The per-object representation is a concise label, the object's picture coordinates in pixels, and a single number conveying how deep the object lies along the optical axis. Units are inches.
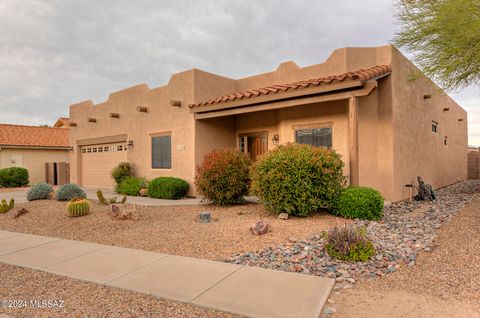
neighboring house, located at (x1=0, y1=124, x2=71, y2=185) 904.3
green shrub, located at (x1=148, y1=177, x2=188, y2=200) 490.3
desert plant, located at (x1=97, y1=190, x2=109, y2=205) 398.0
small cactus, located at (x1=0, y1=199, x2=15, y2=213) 381.7
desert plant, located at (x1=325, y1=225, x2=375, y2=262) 188.9
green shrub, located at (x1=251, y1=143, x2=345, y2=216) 299.1
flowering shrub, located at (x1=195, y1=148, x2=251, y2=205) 390.0
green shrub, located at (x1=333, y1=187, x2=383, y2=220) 298.4
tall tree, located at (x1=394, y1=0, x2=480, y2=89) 297.9
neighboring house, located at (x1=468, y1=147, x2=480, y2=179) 900.0
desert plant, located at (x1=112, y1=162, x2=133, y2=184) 598.3
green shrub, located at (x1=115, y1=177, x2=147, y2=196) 558.9
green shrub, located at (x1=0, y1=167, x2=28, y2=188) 799.8
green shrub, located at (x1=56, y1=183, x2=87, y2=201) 449.6
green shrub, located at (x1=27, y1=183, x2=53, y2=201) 472.4
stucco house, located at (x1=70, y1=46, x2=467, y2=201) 385.1
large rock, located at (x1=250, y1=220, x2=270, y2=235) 252.4
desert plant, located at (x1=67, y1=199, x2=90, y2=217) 331.6
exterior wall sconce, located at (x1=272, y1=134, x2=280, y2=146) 478.9
